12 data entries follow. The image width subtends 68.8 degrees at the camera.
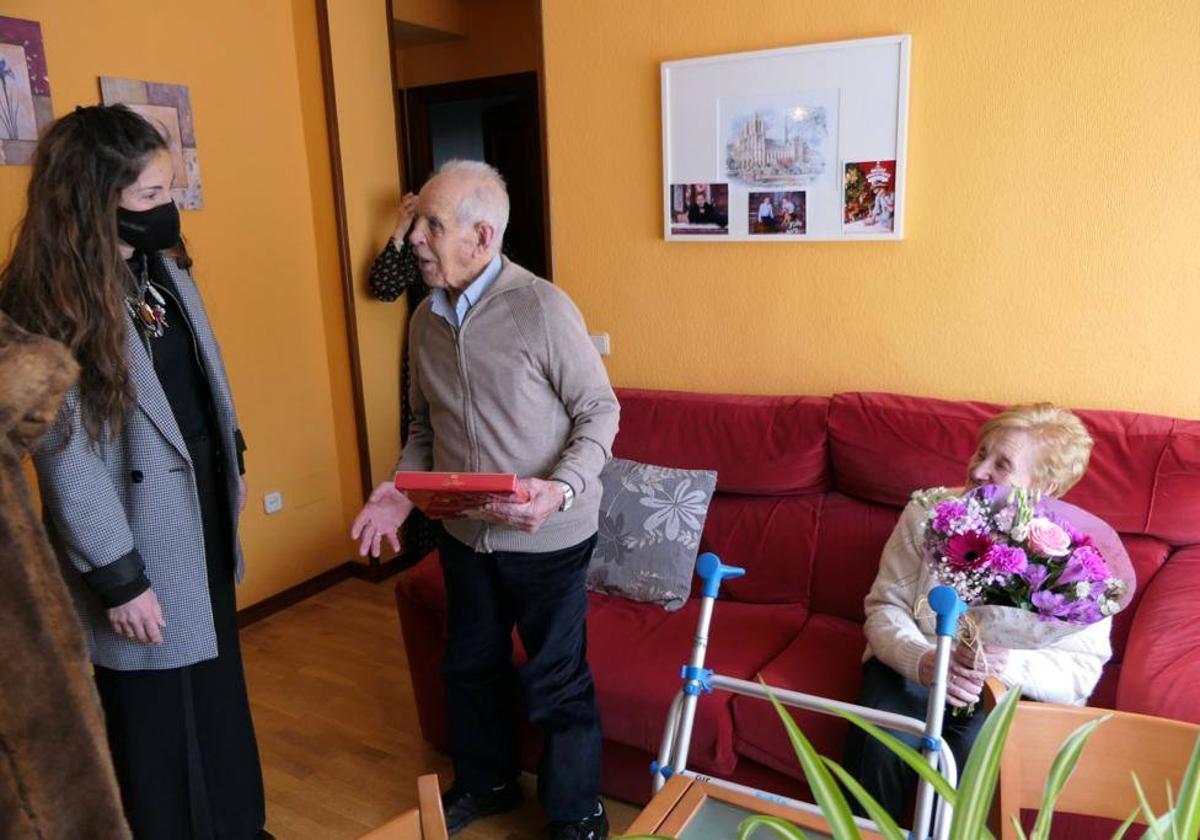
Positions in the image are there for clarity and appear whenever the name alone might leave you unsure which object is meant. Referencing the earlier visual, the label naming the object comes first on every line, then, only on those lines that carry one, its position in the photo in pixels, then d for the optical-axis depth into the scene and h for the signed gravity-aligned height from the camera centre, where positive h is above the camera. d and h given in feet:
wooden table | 4.16 -2.78
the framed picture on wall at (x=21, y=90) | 8.36 +1.53
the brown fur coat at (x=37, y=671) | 3.29 -1.62
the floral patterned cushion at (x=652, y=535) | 7.86 -2.70
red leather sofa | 6.33 -2.78
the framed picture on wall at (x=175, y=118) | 9.42 +1.41
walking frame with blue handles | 4.21 -2.43
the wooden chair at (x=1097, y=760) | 3.76 -2.32
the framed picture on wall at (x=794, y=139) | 7.97 +0.83
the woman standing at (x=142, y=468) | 5.08 -1.34
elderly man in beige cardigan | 6.03 -1.49
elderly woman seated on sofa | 5.60 -2.73
